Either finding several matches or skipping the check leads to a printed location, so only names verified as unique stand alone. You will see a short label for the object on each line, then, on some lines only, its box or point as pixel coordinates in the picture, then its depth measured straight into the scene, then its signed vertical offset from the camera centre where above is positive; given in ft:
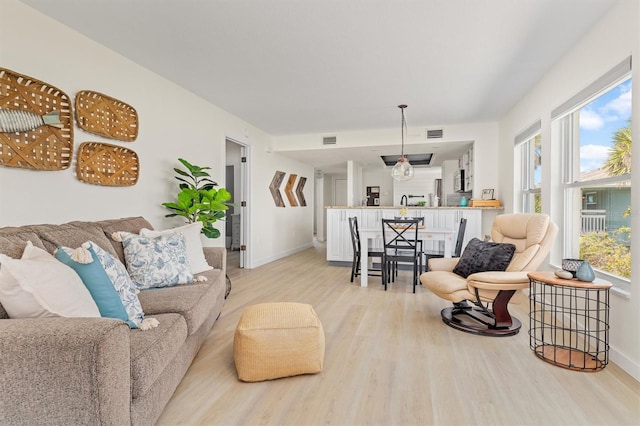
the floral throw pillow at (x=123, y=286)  5.65 -1.44
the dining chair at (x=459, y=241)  13.91 -1.48
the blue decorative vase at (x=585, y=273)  7.01 -1.42
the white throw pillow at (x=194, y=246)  9.33 -1.16
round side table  7.06 -3.33
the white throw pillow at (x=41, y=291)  4.26 -1.15
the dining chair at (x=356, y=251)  15.43 -2.15
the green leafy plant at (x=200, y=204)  11.34 +0.08
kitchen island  17.65 -0.74
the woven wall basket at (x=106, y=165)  8.77 +1.21
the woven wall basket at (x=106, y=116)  8.70 +2.59
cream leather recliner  8.38 -2.08
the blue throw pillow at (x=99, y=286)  5.11 -1.28
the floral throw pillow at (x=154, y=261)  7.61 -1.34
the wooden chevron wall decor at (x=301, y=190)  26.11 +1.32
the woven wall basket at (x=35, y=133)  6.98 +1.76
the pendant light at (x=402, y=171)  15.92 +1.76
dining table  13.94 -1.32
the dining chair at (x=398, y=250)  13.65 -1.86
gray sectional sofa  3.57 -1.95
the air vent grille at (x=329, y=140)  20.34 +4.17
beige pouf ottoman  6.40 -2.79
